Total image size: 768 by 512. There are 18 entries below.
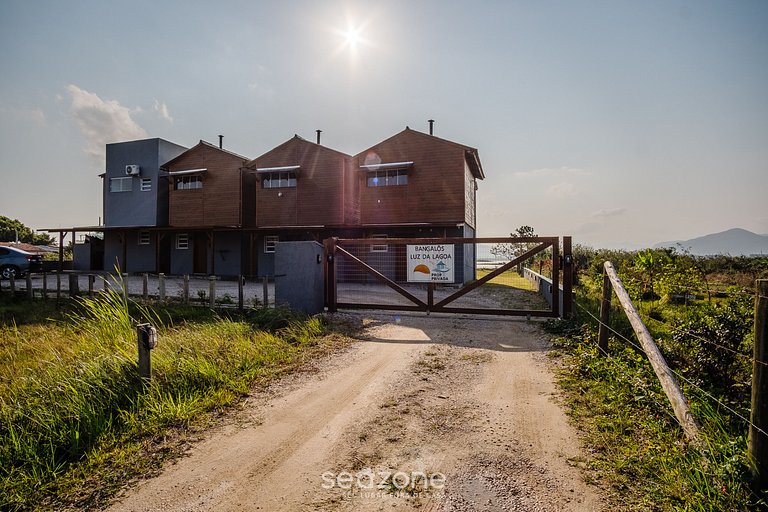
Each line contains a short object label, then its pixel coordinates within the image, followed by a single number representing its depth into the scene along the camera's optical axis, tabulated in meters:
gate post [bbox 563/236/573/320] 8.72
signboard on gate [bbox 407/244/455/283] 9.84
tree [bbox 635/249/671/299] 13.52
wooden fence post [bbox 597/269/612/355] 5.80
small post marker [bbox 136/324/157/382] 4.52
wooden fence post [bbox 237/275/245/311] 10.53
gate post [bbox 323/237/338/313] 10.09
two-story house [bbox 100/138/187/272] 26.28
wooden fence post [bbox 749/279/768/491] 2.53
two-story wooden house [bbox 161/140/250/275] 24.39
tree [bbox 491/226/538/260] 35.58
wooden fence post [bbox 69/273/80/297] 14.03
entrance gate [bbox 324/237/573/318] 9.05
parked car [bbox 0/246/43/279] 21.58
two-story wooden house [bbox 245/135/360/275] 22.44
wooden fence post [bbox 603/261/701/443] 3.02
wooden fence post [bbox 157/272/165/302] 12.16
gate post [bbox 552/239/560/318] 9.04
